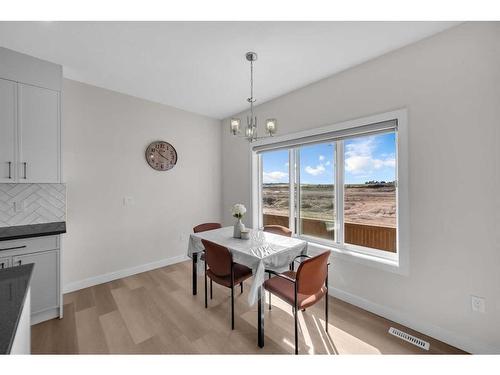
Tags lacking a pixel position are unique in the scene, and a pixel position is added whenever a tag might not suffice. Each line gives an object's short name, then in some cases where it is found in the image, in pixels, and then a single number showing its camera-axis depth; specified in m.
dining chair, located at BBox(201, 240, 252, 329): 1.91
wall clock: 3.23
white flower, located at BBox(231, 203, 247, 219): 2.35
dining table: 1.73
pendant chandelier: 2.04
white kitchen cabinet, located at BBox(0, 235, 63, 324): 1.85
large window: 2.21
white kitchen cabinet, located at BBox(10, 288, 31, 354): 0.71
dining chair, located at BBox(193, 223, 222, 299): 2.82
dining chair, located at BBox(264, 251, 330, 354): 1.59
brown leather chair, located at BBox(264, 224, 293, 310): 2.65
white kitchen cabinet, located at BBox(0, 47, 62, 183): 1.97
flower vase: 2.35
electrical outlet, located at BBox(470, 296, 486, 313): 1.59
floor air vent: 1.71
